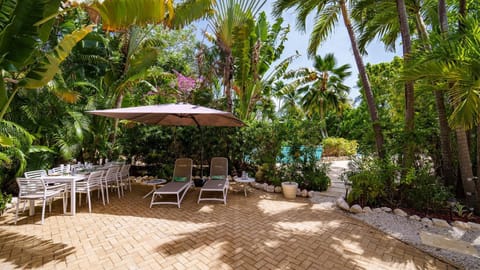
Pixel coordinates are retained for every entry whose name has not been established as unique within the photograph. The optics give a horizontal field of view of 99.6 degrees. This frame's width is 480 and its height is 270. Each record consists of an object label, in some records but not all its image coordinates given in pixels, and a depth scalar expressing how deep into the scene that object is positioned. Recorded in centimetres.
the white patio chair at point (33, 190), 425
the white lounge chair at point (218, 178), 581
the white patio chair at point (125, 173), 664
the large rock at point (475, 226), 407
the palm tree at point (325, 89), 1688
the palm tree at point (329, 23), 597
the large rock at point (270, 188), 714
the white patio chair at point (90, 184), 508
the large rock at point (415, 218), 455
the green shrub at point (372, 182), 503
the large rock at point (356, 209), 507
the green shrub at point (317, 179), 694
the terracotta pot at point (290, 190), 641
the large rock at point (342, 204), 531
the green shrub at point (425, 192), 464
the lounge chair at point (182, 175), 616
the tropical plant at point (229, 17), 677
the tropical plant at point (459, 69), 310
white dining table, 467
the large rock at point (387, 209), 497
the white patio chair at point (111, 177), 587
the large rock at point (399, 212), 478
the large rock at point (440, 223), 427
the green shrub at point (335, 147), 1669
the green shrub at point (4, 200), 459
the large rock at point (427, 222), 439
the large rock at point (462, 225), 413
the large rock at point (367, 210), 502
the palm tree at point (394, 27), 515
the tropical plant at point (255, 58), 761
